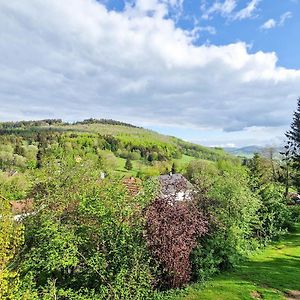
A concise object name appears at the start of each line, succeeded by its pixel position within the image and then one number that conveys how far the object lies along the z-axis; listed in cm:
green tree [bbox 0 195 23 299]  870
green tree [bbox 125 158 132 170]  10810
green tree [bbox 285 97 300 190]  4306
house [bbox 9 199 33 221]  1560
